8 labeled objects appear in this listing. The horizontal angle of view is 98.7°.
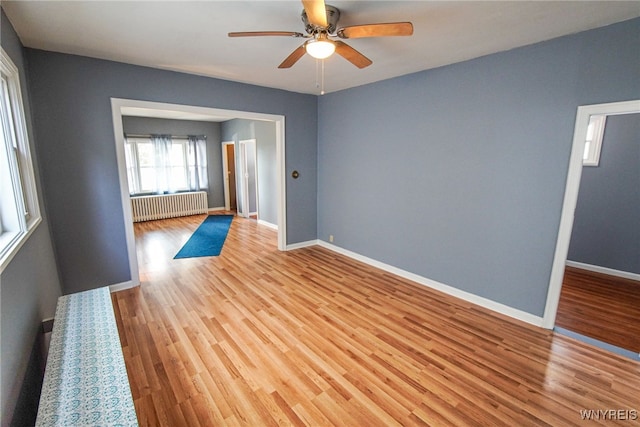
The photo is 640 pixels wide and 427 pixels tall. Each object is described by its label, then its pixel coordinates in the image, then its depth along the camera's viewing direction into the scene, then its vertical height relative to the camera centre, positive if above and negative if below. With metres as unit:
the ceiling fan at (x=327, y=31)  1.63 +0.89
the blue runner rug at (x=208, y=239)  4.74 -1.43
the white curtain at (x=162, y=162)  7.14 +0.12
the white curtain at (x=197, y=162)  7.71 +0.14
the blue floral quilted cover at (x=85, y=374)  1.25 -1.12
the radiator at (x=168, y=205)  6.95 -1.03
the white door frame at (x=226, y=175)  8.19 -0.24
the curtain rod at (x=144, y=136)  6.75 +0.78
